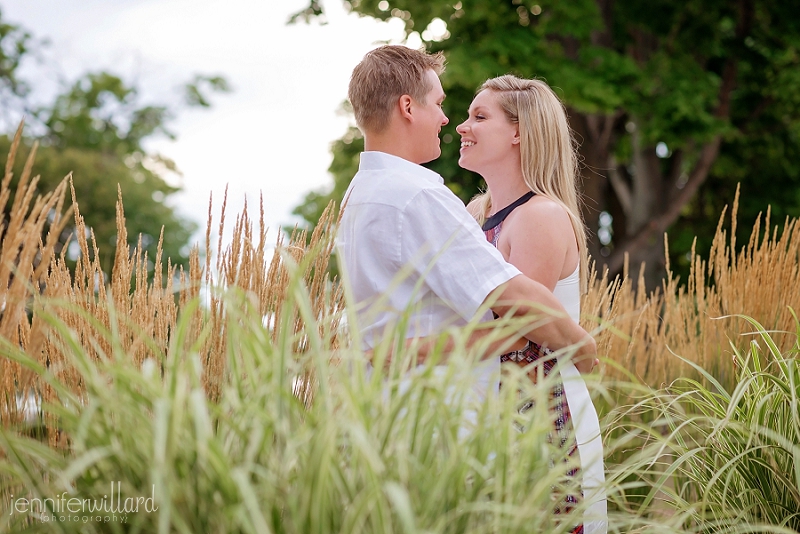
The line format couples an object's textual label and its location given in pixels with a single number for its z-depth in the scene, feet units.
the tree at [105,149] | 54.90
